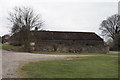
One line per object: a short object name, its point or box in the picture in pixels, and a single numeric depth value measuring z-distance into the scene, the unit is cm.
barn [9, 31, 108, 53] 4059
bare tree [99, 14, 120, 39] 5375
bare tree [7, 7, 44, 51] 3624
